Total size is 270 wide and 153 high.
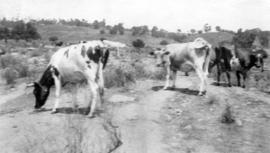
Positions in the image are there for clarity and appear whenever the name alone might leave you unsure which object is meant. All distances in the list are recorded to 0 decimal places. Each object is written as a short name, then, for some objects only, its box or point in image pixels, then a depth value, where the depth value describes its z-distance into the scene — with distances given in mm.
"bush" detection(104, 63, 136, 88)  11844
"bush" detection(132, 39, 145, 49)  41031
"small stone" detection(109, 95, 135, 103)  10023
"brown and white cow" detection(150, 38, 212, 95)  10547
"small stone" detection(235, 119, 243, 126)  7855
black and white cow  8289
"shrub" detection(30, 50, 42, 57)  24816
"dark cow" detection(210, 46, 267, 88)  12883
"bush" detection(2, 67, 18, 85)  14422
